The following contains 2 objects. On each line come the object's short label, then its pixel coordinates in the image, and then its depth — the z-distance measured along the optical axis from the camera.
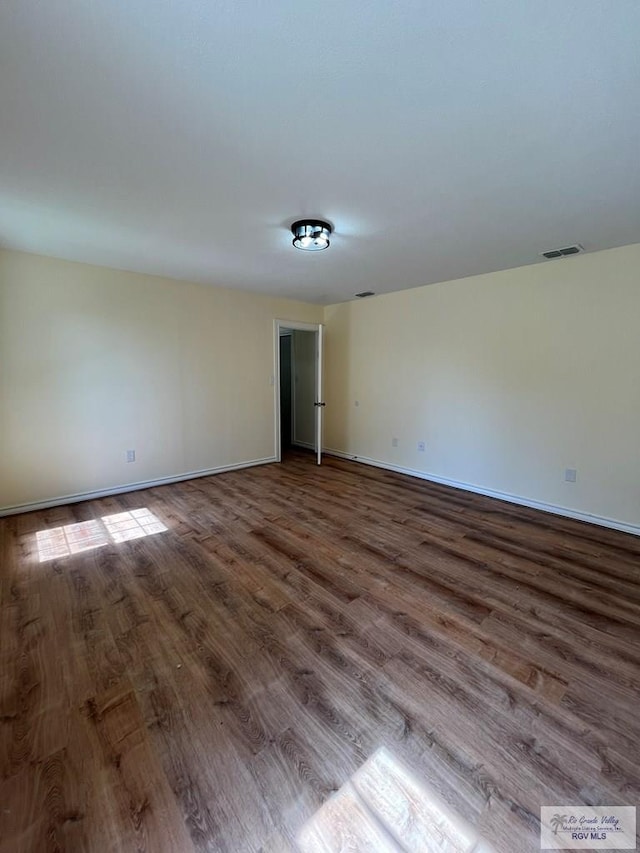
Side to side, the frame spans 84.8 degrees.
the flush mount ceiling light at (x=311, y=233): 2.48
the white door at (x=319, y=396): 5.12
